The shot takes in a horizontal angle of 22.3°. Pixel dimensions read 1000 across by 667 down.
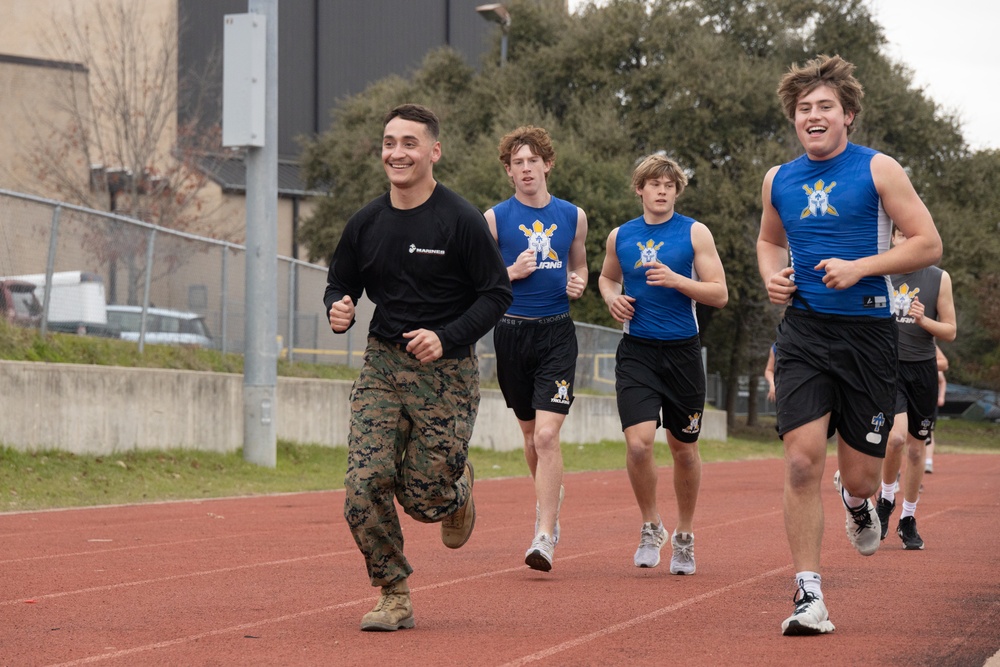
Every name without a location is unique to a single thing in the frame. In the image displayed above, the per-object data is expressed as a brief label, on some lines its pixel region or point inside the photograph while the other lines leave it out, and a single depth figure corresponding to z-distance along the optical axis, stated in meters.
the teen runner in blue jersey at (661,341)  14.31
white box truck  28.17
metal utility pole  29.51
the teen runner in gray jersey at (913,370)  16.82
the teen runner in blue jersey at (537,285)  14.48
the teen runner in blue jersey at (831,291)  10.28
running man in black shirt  10.34
